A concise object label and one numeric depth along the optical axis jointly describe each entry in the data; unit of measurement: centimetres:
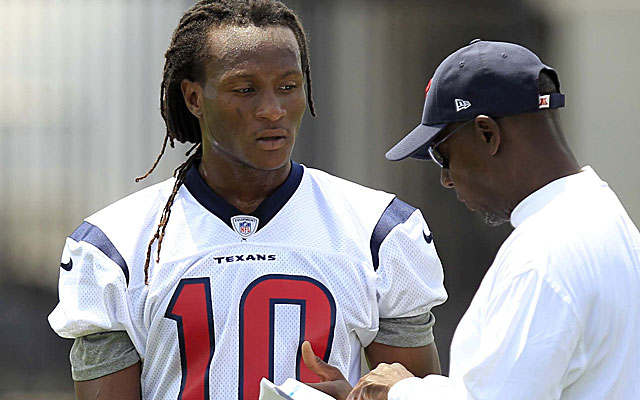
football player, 1016
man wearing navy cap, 981
